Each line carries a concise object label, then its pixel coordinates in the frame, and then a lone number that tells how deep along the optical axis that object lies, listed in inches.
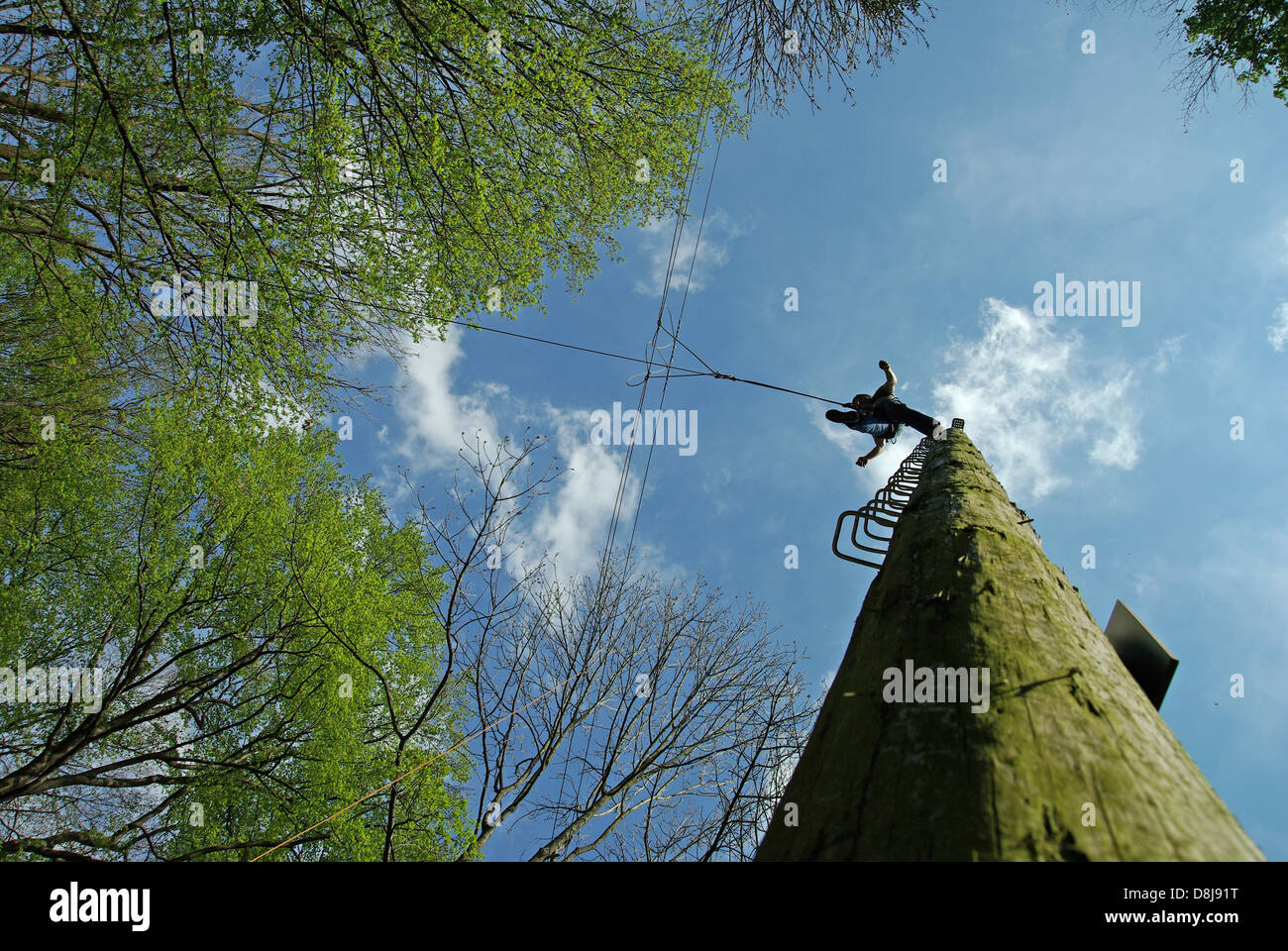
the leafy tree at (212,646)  228.4
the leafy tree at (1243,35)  253.3
